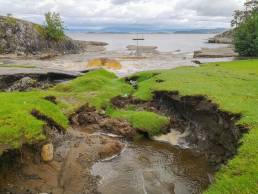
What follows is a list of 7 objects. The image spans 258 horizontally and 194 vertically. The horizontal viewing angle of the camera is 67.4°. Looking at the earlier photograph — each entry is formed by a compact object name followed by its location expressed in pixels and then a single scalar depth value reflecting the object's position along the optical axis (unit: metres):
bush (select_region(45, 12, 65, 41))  51.42
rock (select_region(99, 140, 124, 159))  8.48
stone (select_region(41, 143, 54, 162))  7.27
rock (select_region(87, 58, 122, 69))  27.77
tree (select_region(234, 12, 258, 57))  37.18
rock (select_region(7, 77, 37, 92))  16.38
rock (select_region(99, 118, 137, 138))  10.13
